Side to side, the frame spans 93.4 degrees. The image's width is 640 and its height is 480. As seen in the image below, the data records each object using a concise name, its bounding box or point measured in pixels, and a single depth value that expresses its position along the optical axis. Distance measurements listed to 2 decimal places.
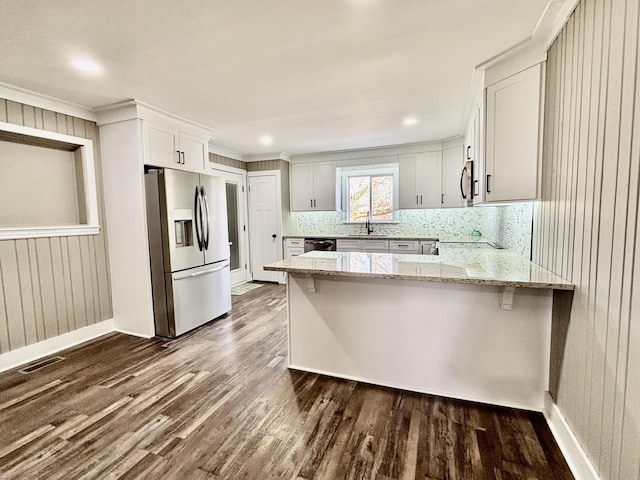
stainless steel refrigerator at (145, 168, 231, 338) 3.14
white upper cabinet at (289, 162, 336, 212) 5.51
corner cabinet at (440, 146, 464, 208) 4.59
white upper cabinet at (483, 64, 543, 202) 2.03
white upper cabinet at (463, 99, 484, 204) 2.46
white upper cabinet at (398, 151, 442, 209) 4.81
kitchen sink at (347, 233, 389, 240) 4.98
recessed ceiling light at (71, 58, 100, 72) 2.17
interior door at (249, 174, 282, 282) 5.69
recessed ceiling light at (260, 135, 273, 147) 4.36
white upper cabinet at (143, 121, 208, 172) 3.17
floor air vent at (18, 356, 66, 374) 2.62
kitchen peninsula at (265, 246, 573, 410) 1.92
